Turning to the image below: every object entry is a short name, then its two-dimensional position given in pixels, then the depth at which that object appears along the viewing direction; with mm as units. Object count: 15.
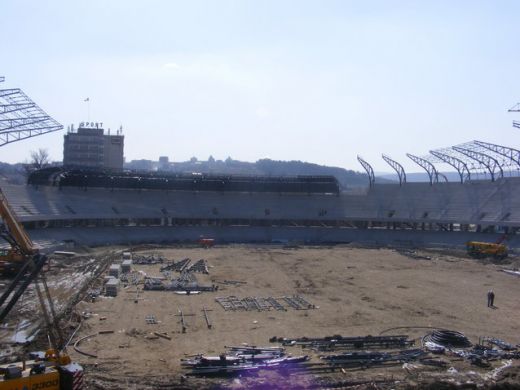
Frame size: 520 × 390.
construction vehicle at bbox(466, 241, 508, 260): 49219
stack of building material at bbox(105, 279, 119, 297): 30047
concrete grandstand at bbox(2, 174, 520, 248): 57562
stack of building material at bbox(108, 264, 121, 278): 35625
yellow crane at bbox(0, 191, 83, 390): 13688
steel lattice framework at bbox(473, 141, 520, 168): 61125
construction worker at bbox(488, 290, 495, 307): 30094
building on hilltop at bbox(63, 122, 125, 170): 110812
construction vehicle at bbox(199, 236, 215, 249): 56281
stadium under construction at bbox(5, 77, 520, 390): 17984
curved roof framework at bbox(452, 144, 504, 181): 63719
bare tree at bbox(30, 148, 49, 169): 132775
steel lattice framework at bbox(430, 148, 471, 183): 67750
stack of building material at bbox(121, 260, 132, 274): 38719
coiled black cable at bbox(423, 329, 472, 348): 21641
